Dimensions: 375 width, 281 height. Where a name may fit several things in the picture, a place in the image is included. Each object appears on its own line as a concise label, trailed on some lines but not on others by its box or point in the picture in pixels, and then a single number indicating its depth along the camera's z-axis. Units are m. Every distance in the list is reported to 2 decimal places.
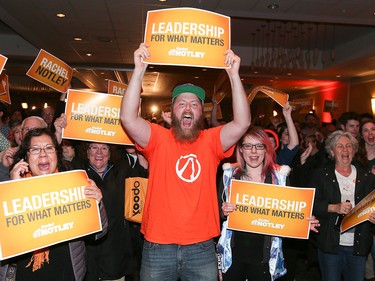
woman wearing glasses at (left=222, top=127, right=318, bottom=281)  2.81
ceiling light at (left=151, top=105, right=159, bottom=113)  27.59
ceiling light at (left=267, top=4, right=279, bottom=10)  6.94
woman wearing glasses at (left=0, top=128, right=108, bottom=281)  2.23
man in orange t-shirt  2.39
